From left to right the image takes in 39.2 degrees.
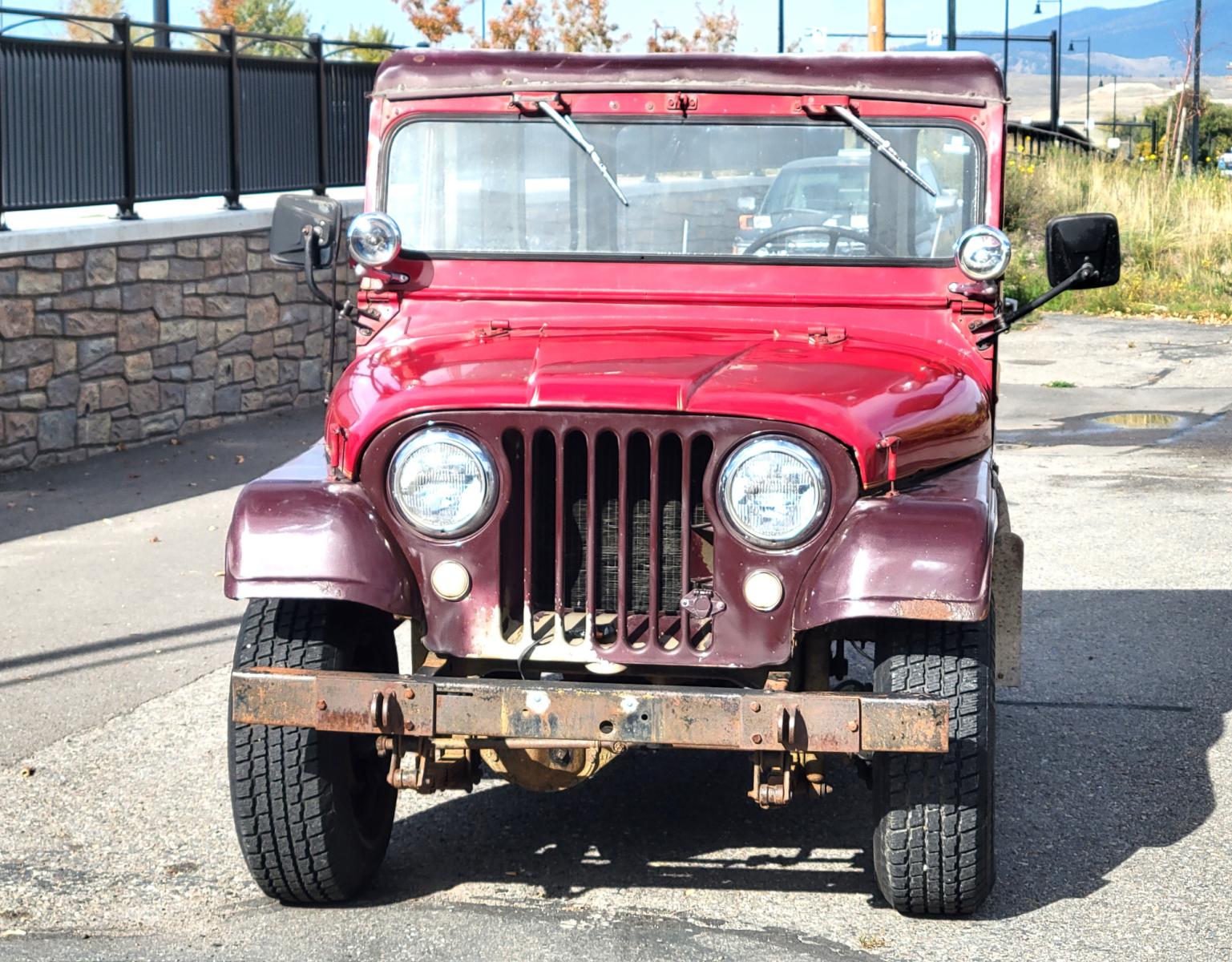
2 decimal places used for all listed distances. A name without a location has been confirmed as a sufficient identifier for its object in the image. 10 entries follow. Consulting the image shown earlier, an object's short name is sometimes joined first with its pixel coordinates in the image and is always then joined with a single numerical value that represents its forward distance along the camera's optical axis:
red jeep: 3.61
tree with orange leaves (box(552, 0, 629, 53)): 35.72
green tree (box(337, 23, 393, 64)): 38.58
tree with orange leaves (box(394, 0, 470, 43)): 33.72
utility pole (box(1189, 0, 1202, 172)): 29.81
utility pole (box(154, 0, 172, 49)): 17.47
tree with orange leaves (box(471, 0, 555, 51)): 34.94
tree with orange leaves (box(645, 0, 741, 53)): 39.25
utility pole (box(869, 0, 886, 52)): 18.20
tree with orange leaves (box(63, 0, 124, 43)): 10.66
